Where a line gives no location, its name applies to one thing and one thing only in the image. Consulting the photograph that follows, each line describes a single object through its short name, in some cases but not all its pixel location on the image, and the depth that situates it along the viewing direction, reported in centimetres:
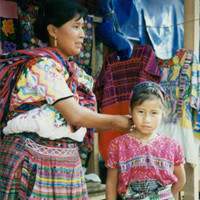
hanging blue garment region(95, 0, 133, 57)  348
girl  206
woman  173
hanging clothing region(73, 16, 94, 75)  340
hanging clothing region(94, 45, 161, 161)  354
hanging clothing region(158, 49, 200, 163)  340
